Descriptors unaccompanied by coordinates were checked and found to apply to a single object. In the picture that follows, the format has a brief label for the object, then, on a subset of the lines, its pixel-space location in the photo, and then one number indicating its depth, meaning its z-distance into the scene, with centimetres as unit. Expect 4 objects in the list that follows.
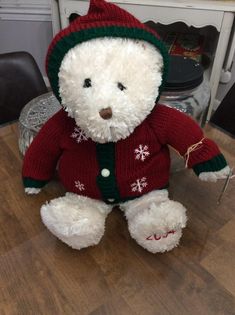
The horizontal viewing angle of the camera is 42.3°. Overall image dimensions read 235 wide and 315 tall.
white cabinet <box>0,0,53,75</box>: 168
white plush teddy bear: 38
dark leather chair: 89
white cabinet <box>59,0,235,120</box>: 105
